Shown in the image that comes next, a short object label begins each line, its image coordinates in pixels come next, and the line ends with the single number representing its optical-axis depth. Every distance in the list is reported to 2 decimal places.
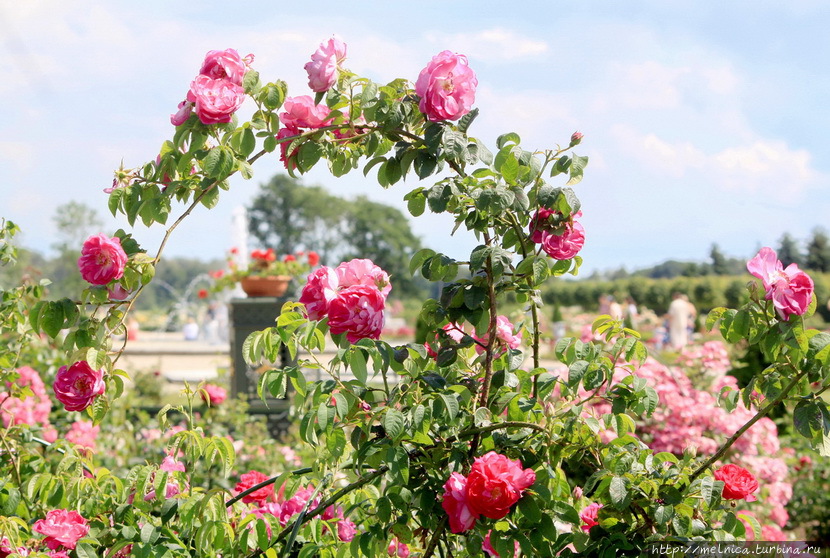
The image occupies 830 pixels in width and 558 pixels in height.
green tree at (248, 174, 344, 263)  71.81
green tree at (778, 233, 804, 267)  57.78
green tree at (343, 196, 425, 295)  72.50
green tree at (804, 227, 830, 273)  55.75
